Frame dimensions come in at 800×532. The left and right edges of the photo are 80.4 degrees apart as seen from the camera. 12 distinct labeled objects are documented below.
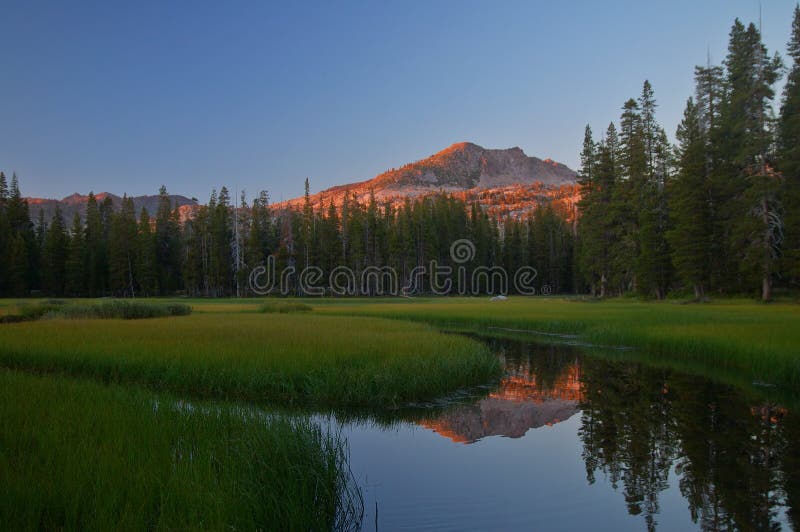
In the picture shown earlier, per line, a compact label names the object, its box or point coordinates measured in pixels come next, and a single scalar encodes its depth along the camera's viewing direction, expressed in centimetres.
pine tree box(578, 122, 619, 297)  5581
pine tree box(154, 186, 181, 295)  8162
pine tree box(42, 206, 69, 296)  7106
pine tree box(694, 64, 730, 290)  3994
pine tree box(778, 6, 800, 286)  3195
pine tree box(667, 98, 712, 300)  3941
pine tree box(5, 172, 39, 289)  7106
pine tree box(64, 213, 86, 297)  7194
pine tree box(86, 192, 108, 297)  7462
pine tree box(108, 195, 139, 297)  7525
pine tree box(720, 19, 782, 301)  3453
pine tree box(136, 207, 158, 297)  7588
